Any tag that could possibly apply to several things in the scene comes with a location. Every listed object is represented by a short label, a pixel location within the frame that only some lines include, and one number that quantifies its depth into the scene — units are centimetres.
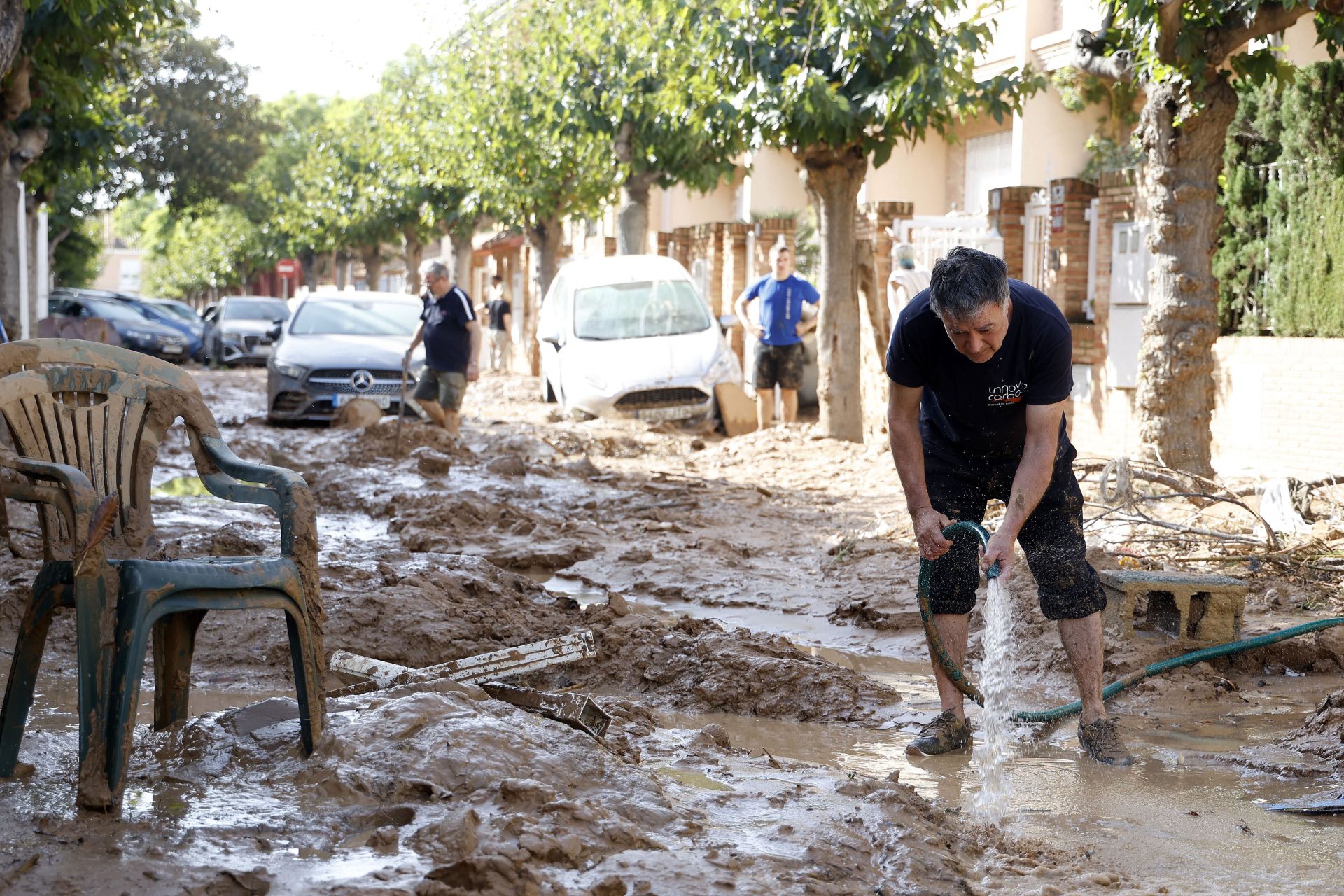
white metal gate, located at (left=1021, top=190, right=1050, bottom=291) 1545
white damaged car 1586
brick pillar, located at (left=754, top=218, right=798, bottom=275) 2116
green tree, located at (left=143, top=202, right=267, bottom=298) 6794
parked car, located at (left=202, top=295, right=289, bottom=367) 3506
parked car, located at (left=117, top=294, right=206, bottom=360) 3616
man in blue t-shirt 1480
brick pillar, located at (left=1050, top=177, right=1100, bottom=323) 1469
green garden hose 479
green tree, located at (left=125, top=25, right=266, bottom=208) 3950
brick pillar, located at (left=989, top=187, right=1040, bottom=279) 1568
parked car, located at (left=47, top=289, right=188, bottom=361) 3306
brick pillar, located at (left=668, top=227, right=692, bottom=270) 2556
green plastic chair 352
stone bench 580
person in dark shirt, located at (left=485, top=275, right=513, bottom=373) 2522
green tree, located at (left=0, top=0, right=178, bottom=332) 1036
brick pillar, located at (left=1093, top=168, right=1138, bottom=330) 1416
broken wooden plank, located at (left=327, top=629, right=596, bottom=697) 467
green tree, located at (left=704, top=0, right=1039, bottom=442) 1245
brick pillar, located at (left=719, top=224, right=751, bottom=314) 2272
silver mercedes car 1563
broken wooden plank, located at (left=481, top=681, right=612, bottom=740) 424
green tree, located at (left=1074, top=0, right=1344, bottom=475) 923
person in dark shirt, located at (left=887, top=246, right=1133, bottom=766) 455
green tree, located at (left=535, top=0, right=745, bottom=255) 1889
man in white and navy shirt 1269
